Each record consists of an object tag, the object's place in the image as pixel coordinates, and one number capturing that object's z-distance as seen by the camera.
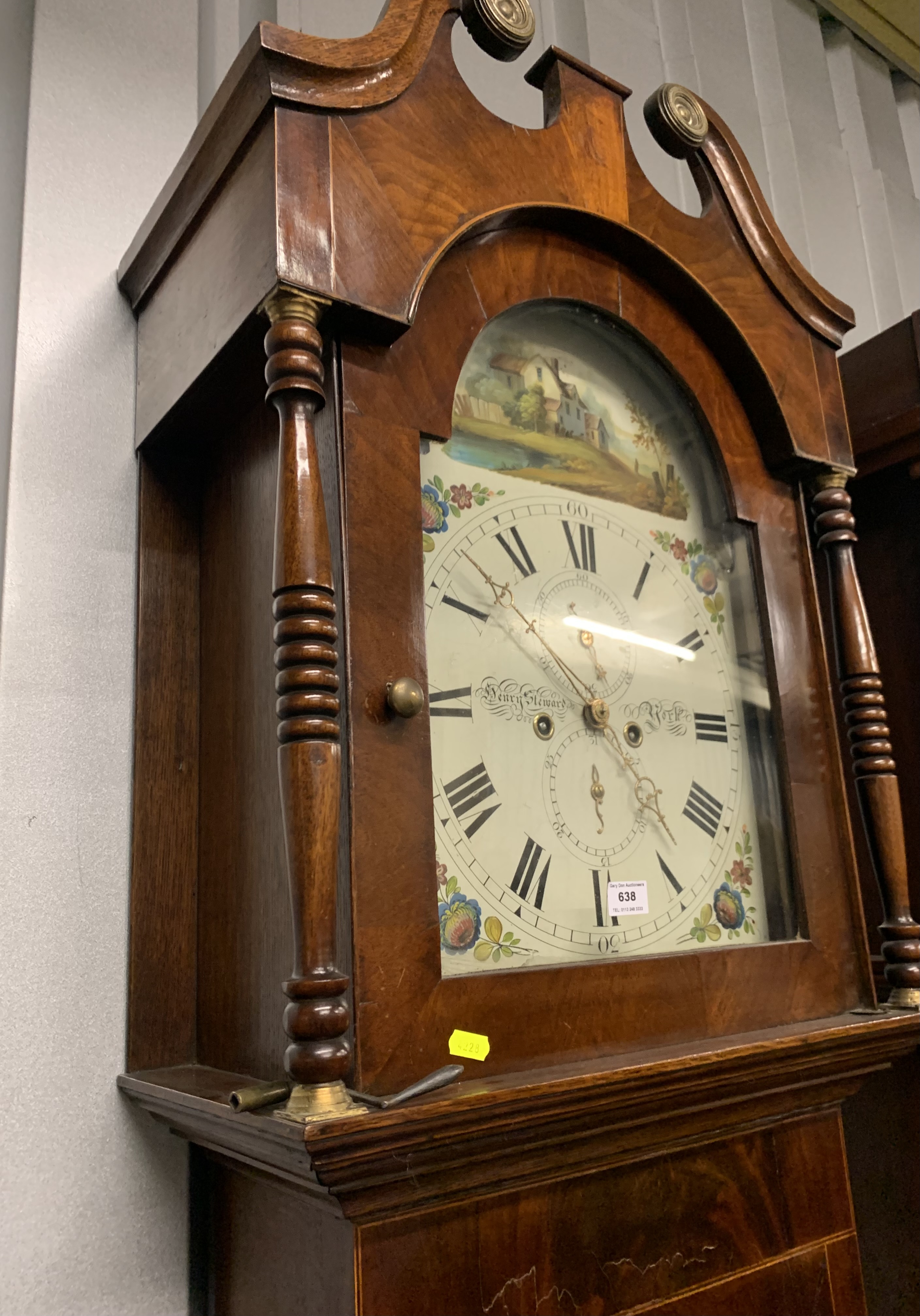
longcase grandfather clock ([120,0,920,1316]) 0.73
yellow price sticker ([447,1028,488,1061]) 0.74
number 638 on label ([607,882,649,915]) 0.92
